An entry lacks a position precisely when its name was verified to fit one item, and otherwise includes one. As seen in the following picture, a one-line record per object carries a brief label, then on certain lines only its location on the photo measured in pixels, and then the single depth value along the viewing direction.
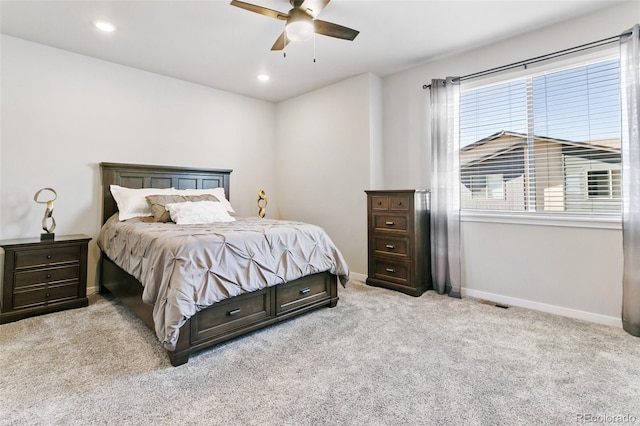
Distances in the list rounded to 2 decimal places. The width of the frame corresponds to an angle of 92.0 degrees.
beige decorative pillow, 3.22
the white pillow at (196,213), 3.11
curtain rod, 2.56
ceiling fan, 2.28
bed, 1.96
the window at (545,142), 2.64
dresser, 3.35
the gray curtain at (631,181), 2.36
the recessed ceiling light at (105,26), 2.81
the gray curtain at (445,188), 3.34
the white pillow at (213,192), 3.83
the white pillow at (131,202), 3.35
